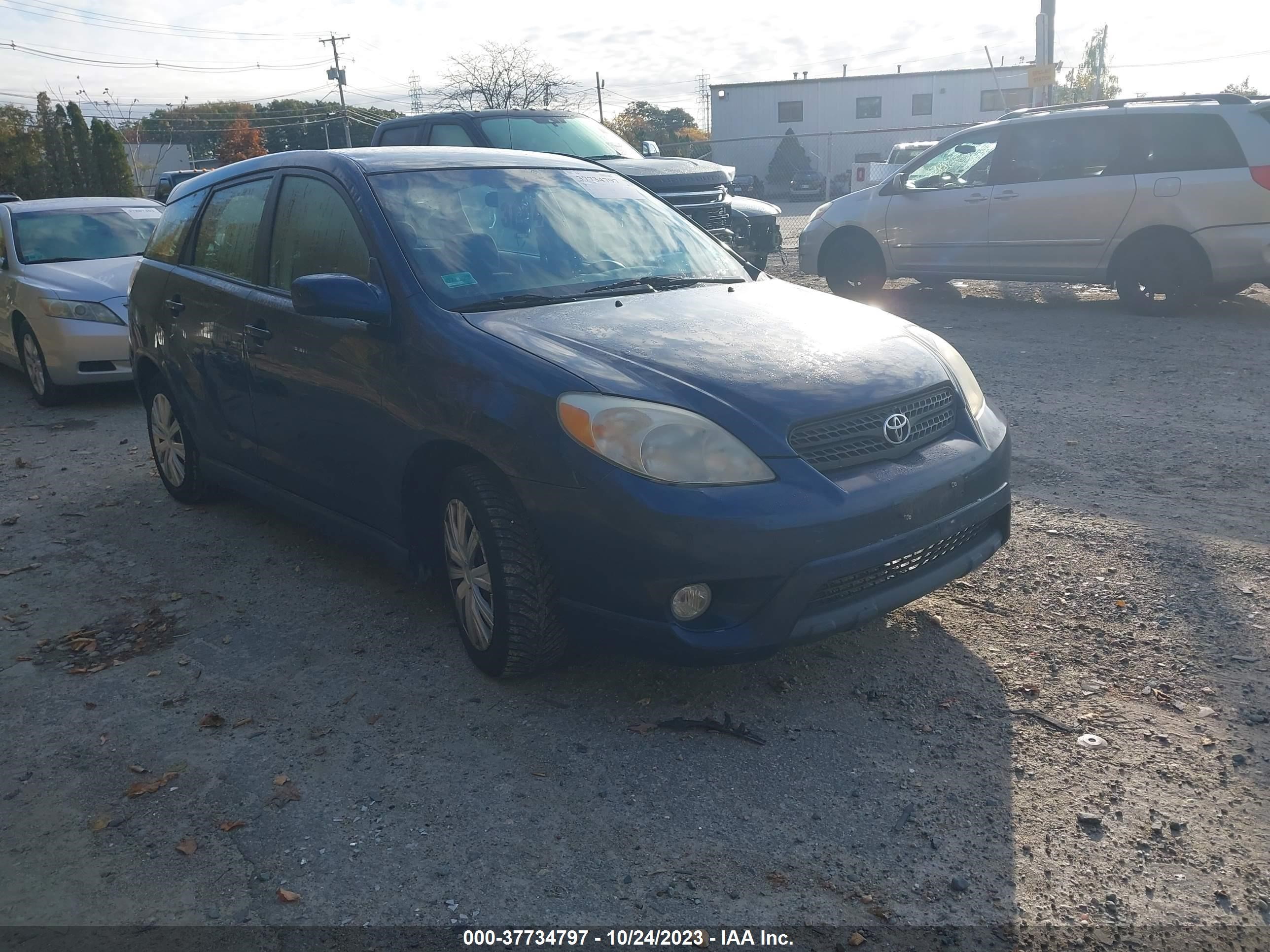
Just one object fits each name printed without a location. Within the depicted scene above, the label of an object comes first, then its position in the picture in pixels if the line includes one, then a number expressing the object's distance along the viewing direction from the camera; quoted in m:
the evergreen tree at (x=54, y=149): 31.25
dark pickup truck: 11.42
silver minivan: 9.34
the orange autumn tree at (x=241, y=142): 73.38
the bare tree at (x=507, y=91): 40.12
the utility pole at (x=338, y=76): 63.00
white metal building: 54.38
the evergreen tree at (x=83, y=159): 31.41
